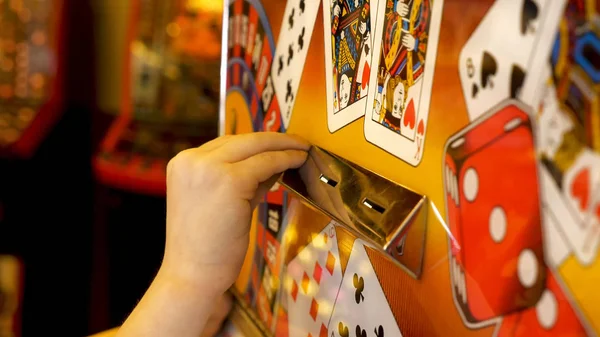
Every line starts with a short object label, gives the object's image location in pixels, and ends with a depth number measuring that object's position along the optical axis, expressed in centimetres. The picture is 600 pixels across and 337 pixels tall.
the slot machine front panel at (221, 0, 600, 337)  38
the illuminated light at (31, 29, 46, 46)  250
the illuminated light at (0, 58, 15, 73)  248
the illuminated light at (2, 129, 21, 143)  230
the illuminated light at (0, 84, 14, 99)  250
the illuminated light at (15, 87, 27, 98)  251
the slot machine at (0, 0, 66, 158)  246
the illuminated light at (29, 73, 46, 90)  252
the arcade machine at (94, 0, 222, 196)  226
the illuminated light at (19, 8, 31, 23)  246
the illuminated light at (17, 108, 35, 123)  243
